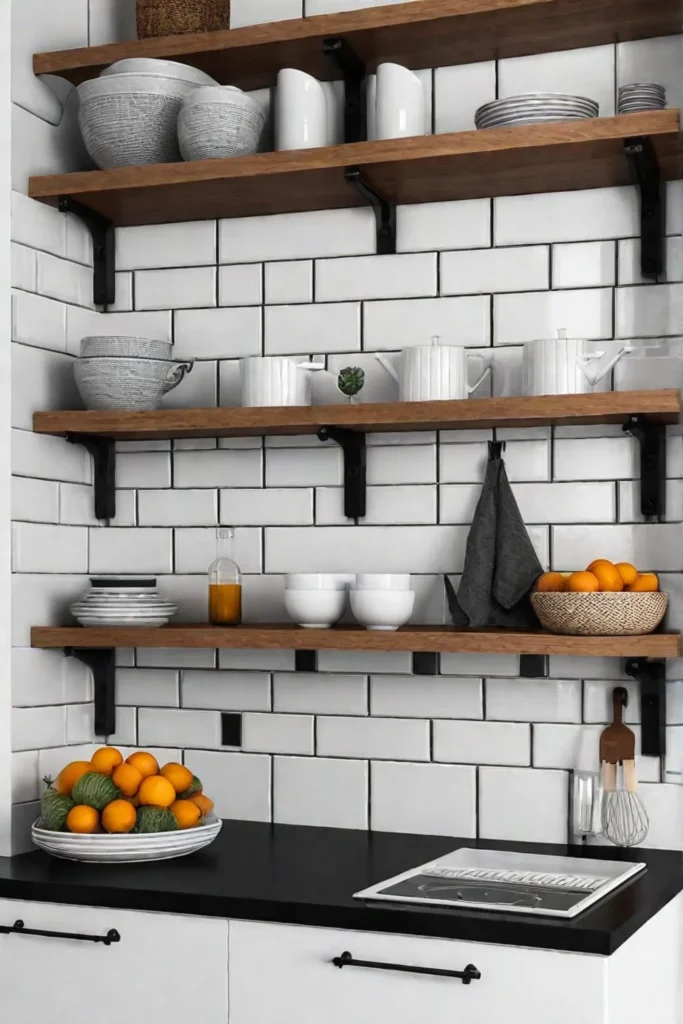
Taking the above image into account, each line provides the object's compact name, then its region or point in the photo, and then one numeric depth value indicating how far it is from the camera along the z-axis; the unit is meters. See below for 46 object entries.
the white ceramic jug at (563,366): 2.26
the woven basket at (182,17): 2.54
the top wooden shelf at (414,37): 2.33
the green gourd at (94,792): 2.26
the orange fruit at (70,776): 2.32
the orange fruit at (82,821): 2.23
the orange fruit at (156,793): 2.26
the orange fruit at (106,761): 2.32
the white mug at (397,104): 2.41
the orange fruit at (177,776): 2.33
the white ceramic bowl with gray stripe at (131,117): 2.51
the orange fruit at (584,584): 2.20
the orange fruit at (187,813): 2.28
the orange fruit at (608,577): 2.21
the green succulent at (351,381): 2.40
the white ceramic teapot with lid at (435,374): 2.33
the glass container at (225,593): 2.49
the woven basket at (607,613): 2.17
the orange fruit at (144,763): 2.32
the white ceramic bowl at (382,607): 2.33
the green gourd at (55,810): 2.26
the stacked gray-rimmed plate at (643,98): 2.27
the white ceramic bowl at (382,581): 2.34
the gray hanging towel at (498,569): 2.37
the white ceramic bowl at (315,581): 2.37
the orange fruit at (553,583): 2.27
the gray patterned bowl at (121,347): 2.50
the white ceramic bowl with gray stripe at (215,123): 2.45
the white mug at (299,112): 2.47
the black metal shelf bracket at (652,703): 2.32
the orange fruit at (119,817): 2.23
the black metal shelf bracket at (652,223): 2.37
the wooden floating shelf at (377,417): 2.20
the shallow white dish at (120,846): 2.22
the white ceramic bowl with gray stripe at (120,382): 2.50
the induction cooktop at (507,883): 1.92
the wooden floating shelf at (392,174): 2.25
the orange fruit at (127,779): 2.29
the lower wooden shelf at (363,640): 2.17
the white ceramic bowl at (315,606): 2.38
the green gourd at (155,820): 2.24
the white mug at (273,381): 2.43
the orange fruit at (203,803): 2.34
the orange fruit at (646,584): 2.22
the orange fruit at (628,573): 2.24
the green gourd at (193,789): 2.36
